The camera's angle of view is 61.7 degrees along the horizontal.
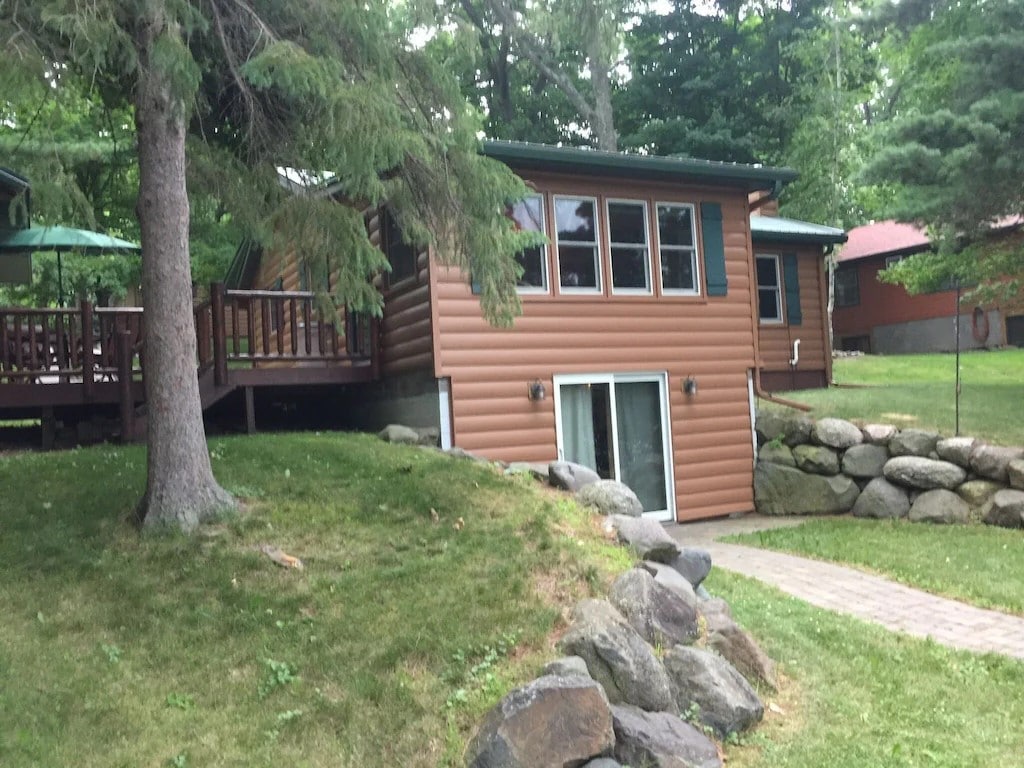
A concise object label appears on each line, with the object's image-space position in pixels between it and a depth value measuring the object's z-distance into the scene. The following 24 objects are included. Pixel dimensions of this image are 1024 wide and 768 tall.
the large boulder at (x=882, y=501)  9.91
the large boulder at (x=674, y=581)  4.89
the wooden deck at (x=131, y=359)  8.95
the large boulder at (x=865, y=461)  10.34
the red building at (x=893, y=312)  22.20
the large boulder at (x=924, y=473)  9.67
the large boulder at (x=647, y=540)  5.63
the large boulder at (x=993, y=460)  9.31
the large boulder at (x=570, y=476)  6.90
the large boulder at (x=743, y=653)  4.57
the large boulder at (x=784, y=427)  11.03
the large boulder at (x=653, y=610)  4.50
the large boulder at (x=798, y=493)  10.45
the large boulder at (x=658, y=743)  3.65
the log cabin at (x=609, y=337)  9.46
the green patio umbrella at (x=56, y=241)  11.44
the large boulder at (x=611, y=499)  6.45
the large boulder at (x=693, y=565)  5.69
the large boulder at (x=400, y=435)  8.95
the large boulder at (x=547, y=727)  3.46
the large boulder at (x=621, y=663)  3.96
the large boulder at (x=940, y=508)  9.41
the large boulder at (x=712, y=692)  4.06
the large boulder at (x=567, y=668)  3.84
